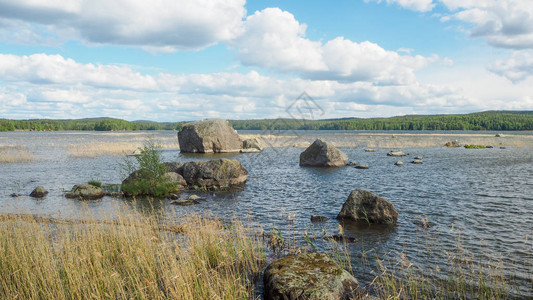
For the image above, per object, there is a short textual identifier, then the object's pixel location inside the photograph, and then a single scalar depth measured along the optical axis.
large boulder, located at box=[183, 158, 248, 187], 25.09
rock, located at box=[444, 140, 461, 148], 64.02
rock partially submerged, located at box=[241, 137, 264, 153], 54.95
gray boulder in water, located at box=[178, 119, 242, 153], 50.72
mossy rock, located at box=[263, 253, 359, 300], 7.91
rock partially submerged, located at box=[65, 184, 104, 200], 21.27
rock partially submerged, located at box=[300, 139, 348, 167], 36.59
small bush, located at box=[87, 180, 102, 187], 23.41
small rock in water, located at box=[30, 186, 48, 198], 21.52
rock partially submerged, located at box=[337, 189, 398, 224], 15.40
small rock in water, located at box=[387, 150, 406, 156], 48.02
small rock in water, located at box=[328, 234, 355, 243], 12.99
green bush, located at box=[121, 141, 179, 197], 22.10
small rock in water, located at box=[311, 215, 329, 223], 15.80
